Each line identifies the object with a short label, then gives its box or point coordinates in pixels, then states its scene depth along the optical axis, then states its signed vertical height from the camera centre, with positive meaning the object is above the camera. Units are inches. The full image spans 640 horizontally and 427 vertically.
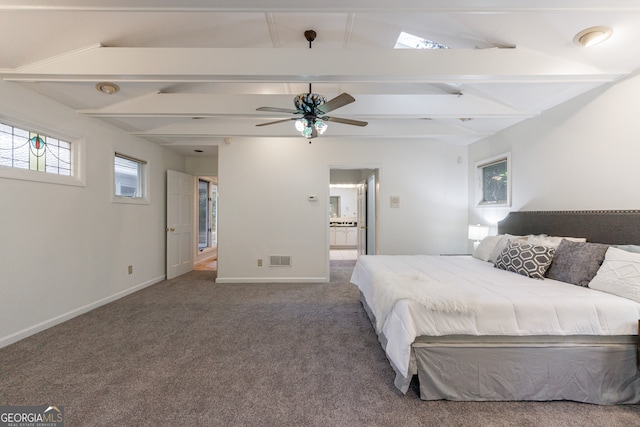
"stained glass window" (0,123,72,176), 96.7 +25.8
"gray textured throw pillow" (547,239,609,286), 79.5 -16.7
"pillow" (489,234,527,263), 114.9 -15.2
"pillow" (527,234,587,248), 98.5 -11.7
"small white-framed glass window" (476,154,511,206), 145.6 +18.8
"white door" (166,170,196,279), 189.8 -8.5
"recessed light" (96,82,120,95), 106.9 +54.0
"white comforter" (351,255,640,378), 64.6 -26.5
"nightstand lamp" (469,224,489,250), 146.6 -12.0
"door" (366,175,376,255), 198.1 -2.5
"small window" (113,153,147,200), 150.9 +22.3
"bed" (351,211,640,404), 64.7 -35.1
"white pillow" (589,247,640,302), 67.2 -17.9
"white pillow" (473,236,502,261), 124.1 -17.8
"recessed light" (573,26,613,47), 75.1 +53.7
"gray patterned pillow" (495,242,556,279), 90.4 -17.9
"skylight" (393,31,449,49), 110.7 +77.1
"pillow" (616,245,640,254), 77.7 -11.5
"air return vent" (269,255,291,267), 181.0 -33.7
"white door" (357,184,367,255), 231.8 -8.4
